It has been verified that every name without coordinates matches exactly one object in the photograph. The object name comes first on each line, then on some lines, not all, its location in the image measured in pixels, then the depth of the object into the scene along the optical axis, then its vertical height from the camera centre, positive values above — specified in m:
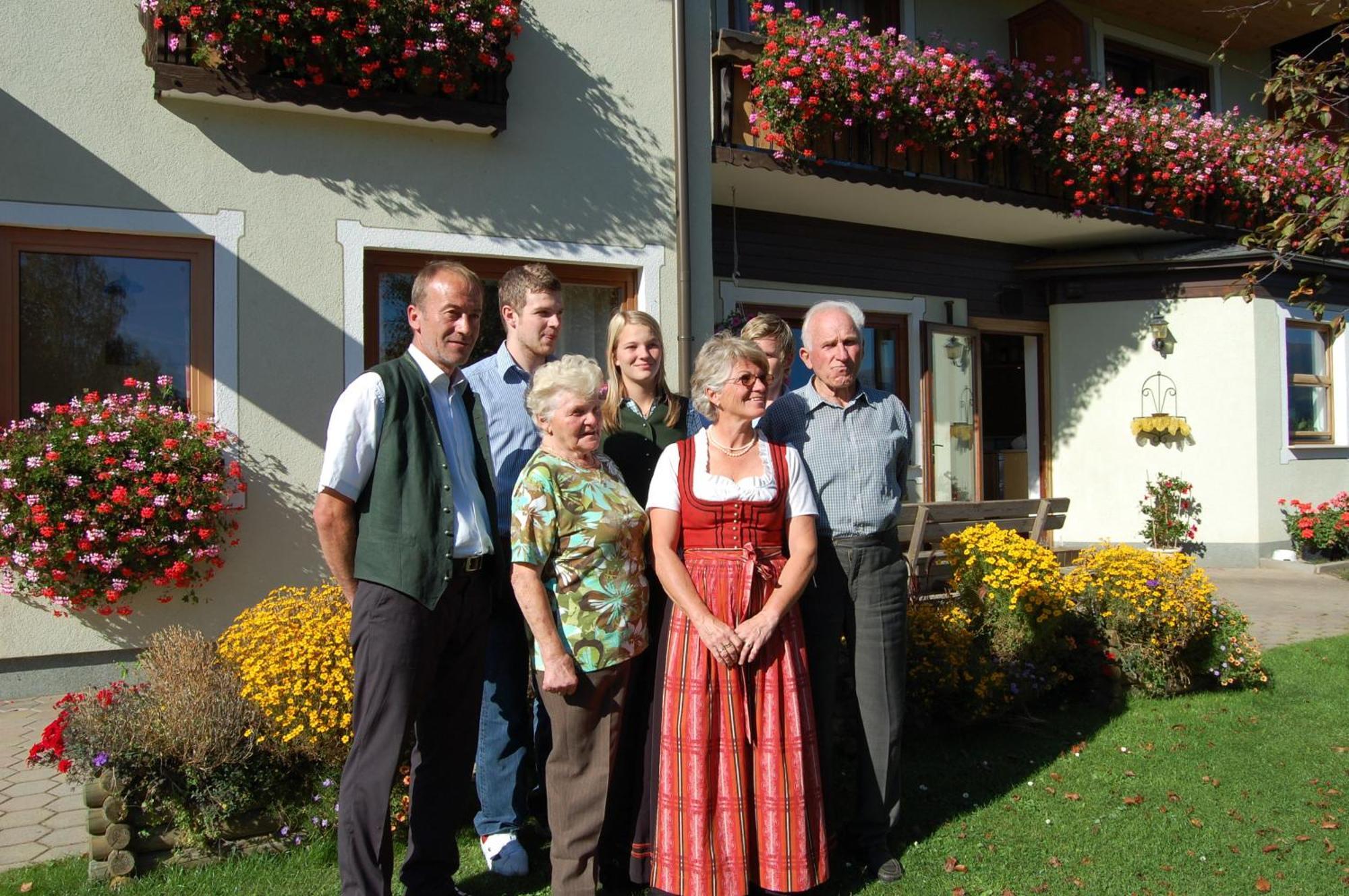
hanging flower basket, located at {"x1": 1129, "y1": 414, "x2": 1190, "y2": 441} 10.70 +0.25
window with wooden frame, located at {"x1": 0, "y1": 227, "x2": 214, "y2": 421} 5.36 +0.82
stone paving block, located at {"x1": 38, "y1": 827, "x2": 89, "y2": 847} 3.61 -1.37
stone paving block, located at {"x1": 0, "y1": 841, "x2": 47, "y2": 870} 3.44 -1.37
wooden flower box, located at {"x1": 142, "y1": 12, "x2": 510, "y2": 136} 5.41 +2.09
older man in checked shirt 3.48 -0.37
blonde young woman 3.21 -0.01
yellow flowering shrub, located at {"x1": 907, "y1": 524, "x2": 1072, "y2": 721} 4.82 -0.91
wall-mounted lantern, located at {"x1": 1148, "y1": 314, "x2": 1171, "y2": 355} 10.83 +1.28
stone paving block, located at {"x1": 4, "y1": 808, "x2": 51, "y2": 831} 3.75 -1.35
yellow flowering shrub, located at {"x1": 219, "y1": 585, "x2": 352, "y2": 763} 3.56 -0.79
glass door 10.21 +0.41
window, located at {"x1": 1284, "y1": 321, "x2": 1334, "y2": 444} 11.45 +0.76
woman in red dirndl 3.04 -0.68
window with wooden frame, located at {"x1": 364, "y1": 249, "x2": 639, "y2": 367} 6.20 +1.04
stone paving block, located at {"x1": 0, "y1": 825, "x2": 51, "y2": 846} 3.61 -1.36
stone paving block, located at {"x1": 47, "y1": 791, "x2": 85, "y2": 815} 3.92 -1.36
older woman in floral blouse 2.94 -0.41
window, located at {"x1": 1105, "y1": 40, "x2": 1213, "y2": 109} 11.55 +4.49
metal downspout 6.83 +1.78
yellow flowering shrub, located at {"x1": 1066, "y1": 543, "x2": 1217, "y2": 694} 5.53 -0.90
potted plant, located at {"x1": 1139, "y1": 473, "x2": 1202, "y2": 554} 10.59 -0.69
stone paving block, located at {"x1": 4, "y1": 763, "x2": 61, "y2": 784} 4.18 -1.32
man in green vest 2.81 -0.32
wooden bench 6.47 -0.49
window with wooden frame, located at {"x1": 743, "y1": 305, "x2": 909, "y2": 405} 9.97 +1.00
